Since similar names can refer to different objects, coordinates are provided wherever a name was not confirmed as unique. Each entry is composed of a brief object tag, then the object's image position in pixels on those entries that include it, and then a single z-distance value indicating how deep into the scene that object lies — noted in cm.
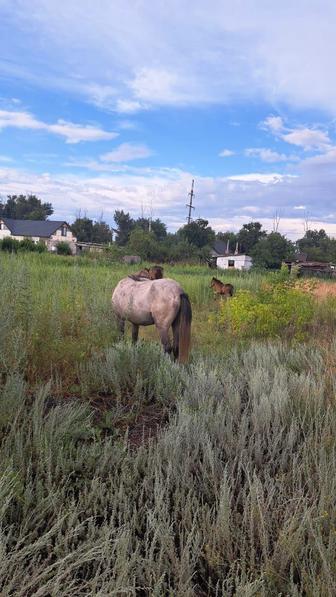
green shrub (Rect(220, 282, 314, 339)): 840
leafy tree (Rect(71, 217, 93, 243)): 6444
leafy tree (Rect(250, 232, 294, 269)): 4547
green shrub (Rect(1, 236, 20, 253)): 2677
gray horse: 558
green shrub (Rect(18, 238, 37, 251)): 2672
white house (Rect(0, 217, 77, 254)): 5621
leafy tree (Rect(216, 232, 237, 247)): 6975
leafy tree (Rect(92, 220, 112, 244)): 6680
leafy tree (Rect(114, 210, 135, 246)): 8281
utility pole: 5112
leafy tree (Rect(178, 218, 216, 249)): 5234
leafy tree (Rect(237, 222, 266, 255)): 6544
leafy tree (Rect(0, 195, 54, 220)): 8956
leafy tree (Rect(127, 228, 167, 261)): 3784
